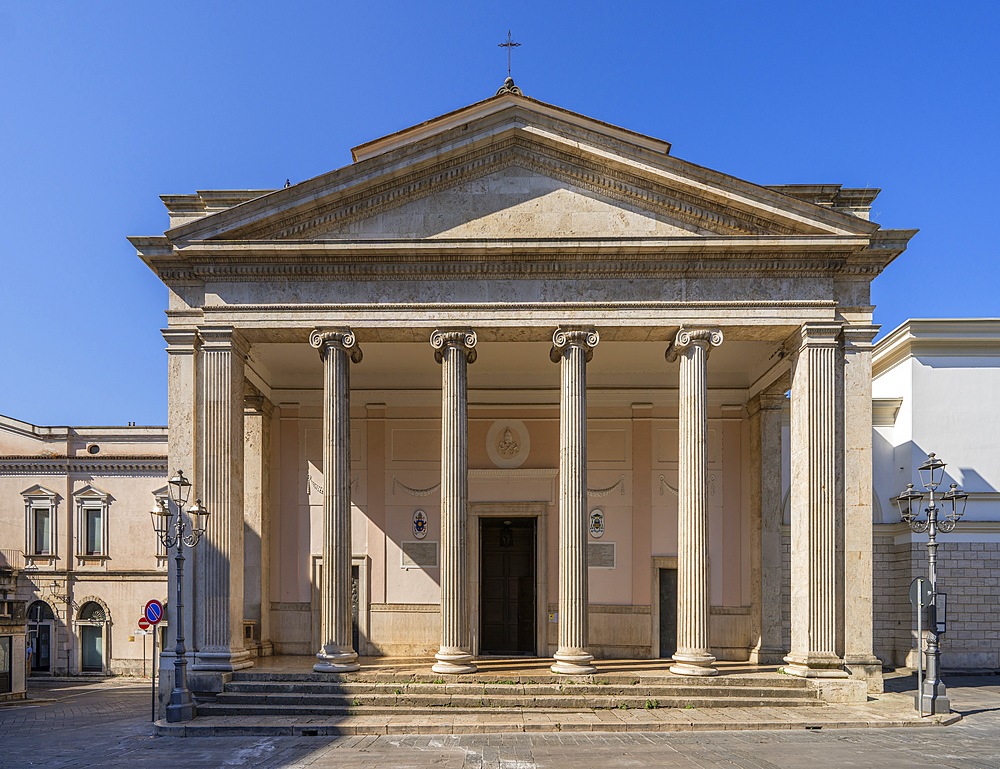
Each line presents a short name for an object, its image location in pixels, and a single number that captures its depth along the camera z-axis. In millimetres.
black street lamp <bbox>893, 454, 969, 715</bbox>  15109
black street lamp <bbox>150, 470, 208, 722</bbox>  14992
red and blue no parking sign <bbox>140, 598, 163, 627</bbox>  16266
